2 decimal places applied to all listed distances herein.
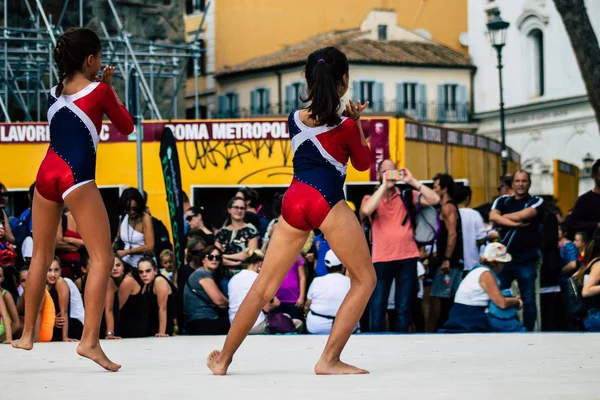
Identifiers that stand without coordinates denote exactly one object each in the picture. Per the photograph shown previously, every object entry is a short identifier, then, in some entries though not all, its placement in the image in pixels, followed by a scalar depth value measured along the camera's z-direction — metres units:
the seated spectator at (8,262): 12.18
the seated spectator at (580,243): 16.20
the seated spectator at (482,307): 12.77
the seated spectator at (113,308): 12.53
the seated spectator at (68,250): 13.41
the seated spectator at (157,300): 12.99
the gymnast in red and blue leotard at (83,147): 8.05
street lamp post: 34.72
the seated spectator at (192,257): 13.96
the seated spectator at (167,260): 15.41
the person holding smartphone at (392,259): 13.09
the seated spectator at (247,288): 13.11
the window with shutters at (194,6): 71.04
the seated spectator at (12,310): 11.73
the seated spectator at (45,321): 12.09
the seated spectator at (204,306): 13.31
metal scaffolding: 29.72
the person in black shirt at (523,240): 13.66
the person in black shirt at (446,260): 13.78
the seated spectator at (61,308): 12.20
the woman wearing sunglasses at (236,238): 14.02
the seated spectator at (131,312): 12.88
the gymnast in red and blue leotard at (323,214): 7.70
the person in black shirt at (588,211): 14.00
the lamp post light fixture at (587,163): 57.58
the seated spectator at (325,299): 13.23
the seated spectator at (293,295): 14.05
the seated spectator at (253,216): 15.87
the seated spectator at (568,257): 15.65
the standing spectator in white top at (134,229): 13.96
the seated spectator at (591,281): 12.44
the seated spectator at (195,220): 15.95
